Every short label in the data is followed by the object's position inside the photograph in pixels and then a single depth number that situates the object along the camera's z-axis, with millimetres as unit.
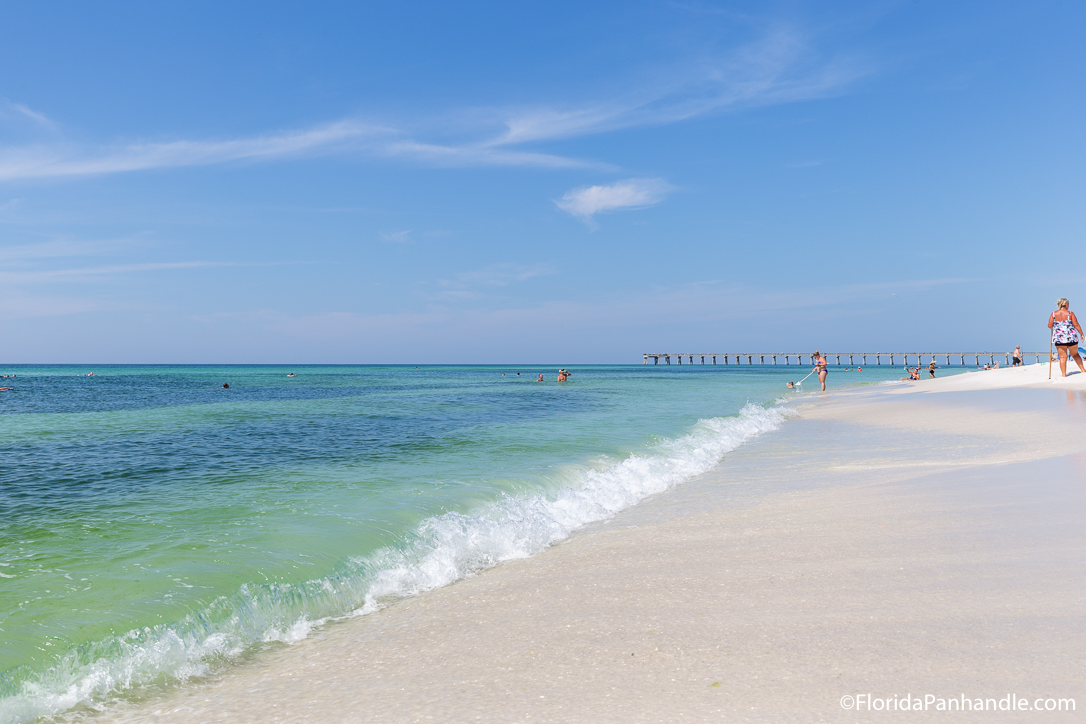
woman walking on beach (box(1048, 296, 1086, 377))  18359
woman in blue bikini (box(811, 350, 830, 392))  36812
